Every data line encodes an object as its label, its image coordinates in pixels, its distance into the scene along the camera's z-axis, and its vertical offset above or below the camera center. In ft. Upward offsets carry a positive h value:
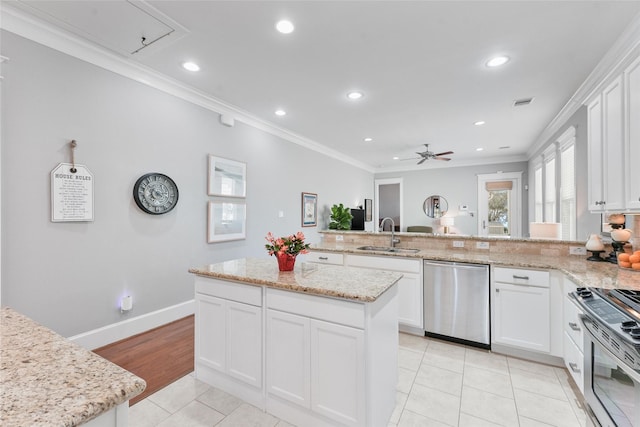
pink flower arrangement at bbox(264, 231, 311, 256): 6.57 -0.72
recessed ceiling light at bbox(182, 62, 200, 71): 9.04 +4.89
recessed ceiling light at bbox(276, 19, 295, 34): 7.03 +4.85
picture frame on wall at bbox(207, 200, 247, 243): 11.86 -0.25
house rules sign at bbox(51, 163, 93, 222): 7.59 +0.59
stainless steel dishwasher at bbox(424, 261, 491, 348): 8.69 -2.79
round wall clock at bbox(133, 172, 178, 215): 9.39 +0.75
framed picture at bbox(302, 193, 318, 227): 17.71 +0.37
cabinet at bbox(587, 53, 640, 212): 6.14 +1.78
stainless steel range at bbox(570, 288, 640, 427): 3.87 -2.12
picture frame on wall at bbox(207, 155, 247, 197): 11.87 +1.67
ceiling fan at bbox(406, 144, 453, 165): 18.33 +4.04
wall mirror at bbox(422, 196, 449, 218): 25.58 +0.90
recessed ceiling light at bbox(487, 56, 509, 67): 8.43 +4.79
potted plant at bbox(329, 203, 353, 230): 19.88 -0.26
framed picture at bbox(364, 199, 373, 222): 26.76 +0.58
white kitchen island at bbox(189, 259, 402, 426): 5.04 -2.55
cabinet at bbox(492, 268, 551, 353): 7.82 -2.69
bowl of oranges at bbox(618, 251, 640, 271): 6.95 -1.12
